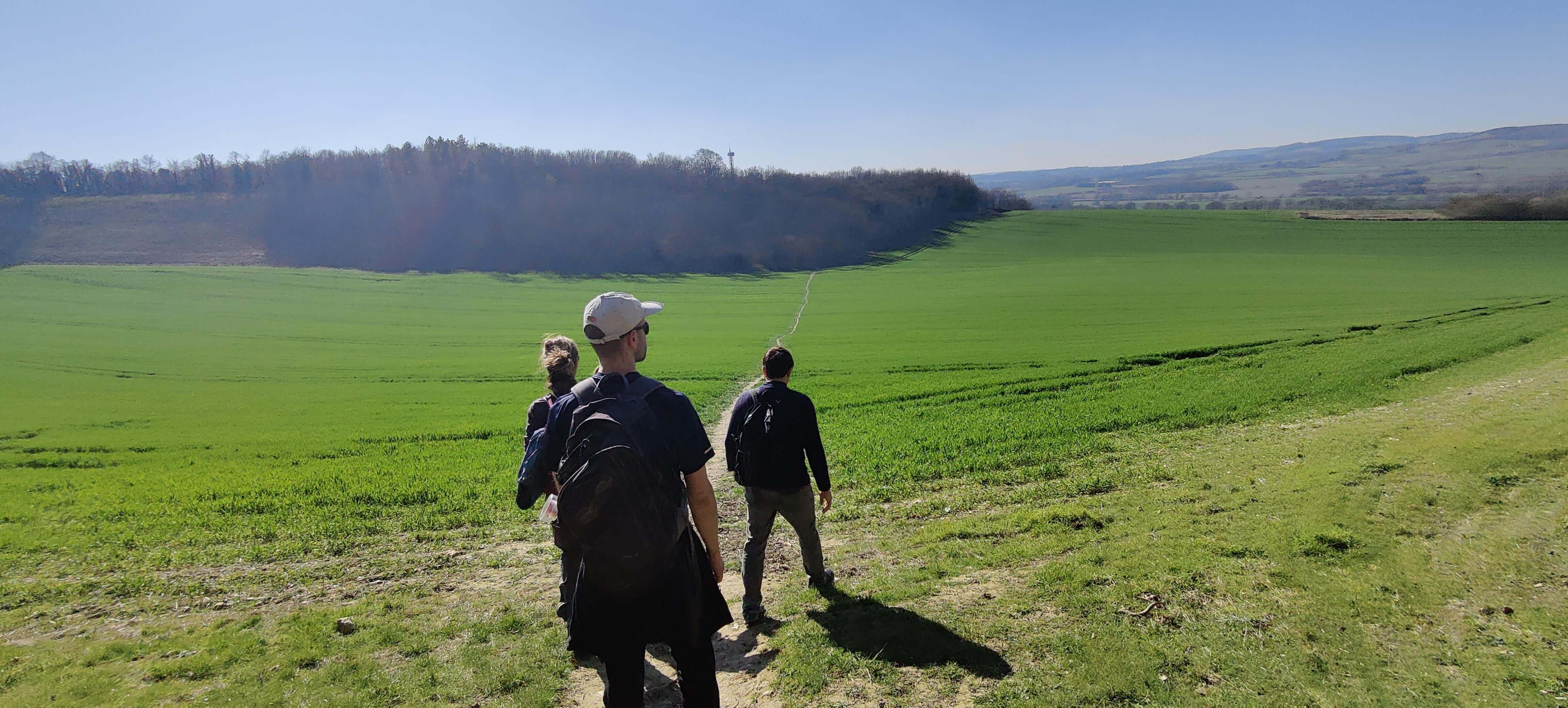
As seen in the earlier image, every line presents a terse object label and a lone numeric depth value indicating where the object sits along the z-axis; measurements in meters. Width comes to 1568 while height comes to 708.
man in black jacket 6.16
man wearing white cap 3.58
